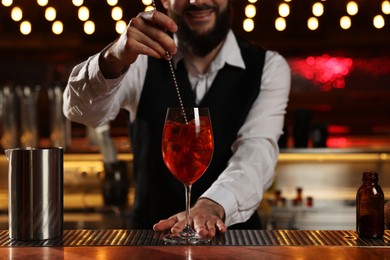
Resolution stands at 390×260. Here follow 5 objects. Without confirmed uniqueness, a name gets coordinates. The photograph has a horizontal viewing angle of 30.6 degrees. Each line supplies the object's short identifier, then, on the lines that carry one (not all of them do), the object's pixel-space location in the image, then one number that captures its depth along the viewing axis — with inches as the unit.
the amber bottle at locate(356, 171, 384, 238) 61.8
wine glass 61.1
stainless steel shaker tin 60.4
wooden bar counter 54.3
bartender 89.1
